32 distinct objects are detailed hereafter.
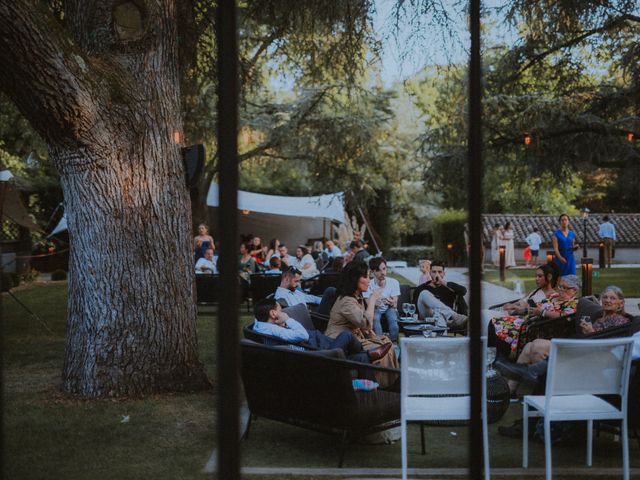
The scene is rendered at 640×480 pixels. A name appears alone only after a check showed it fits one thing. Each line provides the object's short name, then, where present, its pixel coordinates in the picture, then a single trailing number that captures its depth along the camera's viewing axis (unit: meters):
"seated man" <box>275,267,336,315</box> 8.76
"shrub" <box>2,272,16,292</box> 15.94
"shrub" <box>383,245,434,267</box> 33.31
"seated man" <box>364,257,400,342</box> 8.63
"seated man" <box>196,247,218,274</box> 14.27
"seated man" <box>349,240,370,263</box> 14.23
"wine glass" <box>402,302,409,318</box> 8.48
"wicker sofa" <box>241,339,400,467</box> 5.18
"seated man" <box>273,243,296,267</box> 16.38
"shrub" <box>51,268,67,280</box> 21.81
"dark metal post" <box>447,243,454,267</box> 28.95
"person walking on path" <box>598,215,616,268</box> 25.75
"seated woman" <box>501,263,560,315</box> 8.28
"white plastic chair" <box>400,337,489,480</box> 4.68
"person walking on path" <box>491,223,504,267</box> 23.56
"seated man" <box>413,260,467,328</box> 8.83
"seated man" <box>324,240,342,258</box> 18.92
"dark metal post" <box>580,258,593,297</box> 11.91
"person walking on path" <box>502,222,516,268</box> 24.19
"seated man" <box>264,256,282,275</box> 13.88
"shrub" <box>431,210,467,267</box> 29.45
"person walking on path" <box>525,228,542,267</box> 26.53
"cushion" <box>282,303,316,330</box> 7.58
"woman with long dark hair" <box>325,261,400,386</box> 6.77
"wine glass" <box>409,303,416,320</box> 8.52
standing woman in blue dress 14.41
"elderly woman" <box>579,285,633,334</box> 6.17
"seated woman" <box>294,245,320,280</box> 14.88
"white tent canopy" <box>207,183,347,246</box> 26.66
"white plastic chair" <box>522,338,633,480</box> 4.64
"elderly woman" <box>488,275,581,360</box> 7.69
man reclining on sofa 6.36
